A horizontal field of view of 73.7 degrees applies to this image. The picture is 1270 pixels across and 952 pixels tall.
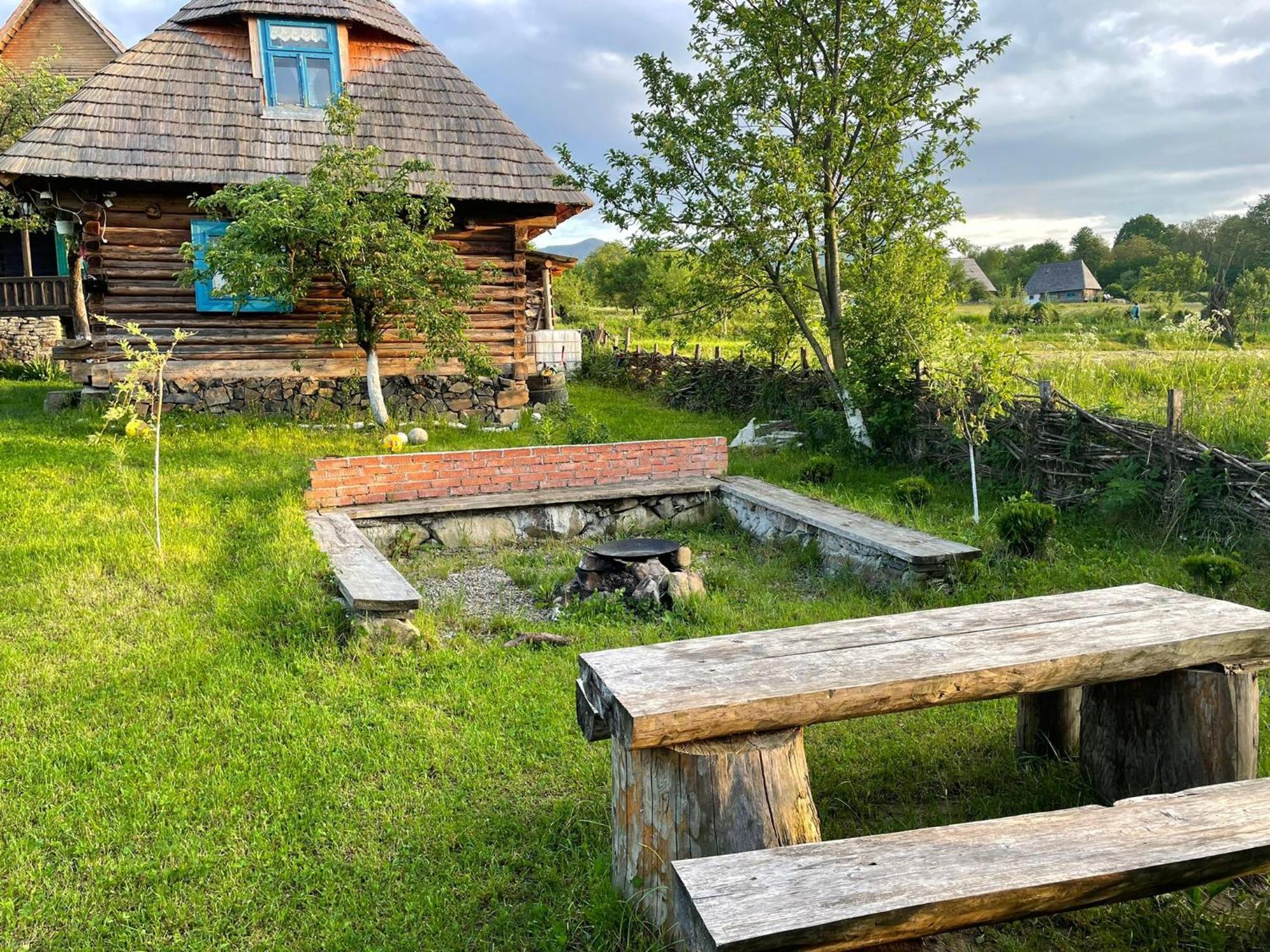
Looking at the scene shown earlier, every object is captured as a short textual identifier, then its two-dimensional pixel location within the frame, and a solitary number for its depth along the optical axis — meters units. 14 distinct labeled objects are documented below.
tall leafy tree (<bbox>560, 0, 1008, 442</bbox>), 9.71
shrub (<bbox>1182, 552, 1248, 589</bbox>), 5.04
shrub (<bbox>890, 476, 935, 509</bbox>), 7.78
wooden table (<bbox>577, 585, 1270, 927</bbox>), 2.39
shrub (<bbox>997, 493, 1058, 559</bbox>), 5.88
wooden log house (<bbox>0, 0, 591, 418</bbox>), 11.16
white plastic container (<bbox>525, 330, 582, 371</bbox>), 20.09
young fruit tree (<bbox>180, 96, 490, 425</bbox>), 9.66
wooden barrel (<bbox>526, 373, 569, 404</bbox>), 15.34
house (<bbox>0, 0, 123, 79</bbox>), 21.67
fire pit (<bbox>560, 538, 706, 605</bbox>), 5.83
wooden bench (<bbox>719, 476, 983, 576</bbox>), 5.78
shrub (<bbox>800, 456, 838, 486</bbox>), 9.05
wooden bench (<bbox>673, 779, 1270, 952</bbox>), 1.79
